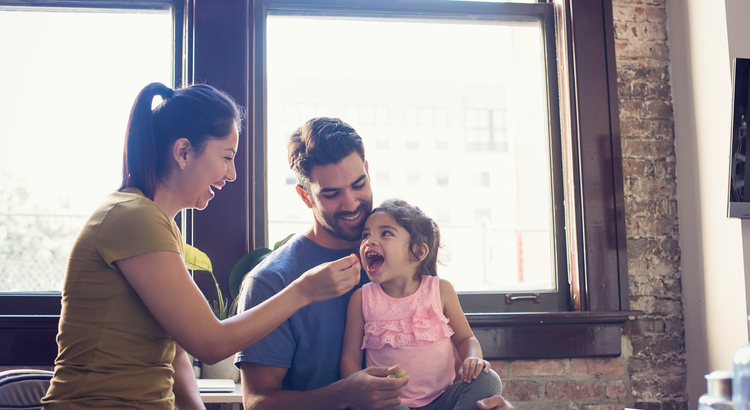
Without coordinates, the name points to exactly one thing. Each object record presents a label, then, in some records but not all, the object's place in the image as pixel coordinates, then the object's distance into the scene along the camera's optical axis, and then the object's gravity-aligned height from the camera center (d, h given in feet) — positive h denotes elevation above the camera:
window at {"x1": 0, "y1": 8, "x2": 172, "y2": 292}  7.78 +1.94
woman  3.81 -0.40
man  4.52 -0.50
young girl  4.92 -0.75
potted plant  6.85 -0.42
